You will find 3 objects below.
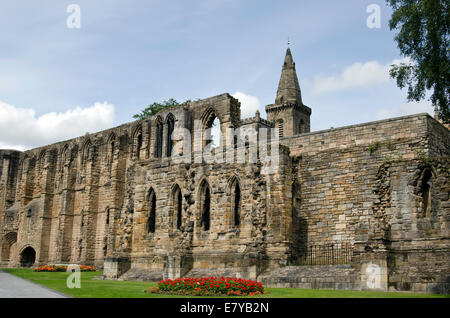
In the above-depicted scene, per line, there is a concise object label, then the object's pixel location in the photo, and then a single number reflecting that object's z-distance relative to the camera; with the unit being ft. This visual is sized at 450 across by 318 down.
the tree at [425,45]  70.79
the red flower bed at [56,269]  124.28
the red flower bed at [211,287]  59.16
